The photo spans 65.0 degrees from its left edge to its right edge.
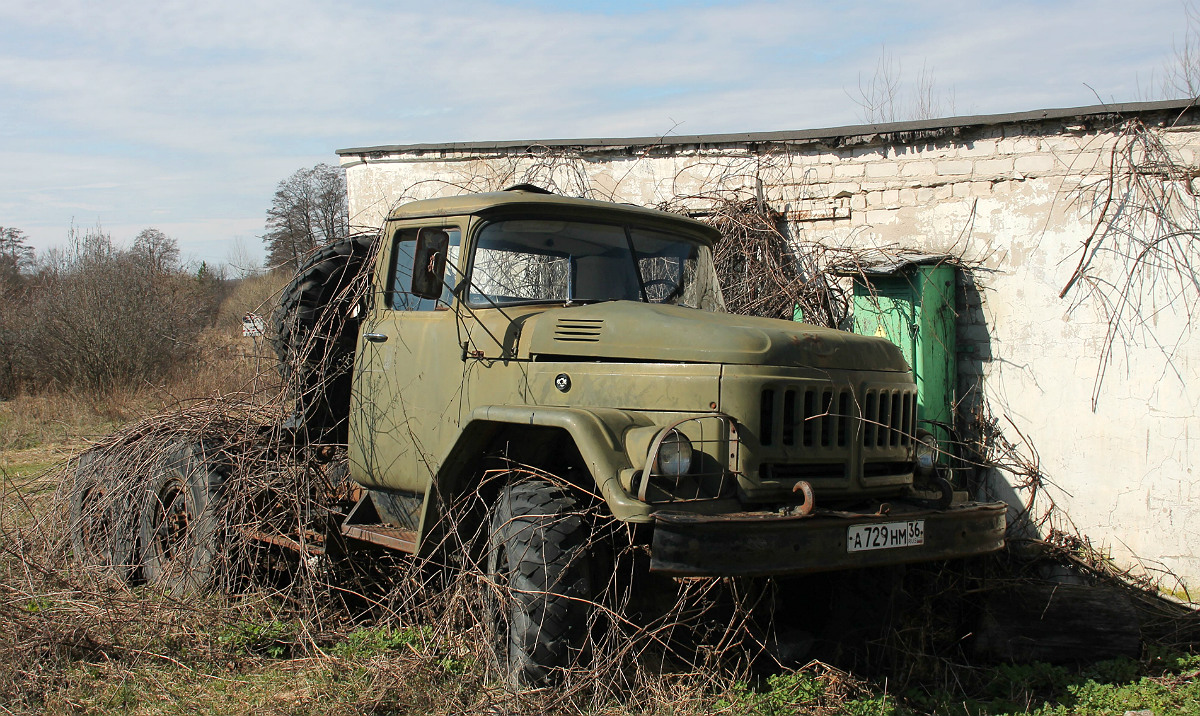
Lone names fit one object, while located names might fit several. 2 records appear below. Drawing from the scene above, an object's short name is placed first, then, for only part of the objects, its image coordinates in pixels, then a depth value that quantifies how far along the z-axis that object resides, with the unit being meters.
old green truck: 3.63
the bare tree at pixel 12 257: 23.29
